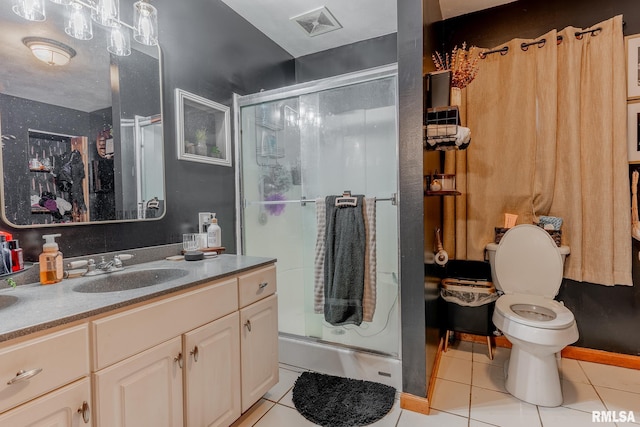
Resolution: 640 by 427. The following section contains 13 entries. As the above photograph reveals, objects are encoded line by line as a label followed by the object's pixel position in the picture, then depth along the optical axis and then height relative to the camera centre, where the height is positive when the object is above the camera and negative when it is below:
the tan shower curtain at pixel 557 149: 2.00 +0.38
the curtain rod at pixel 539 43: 2.05 +1.13
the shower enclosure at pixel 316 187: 2.01 +0.15
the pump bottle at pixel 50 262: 1.20 -0.20
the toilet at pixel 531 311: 1.67 -0.63
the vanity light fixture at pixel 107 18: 1.27 +0.89
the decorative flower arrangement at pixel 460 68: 1.90 +0.85
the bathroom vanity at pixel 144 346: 0.82 -0.46
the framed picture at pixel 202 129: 1.88 +0.52
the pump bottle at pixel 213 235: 1.91 -0.16
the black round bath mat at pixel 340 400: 1.62 -1.09
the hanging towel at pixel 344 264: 1.97 -0.37
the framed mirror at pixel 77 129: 1.22 +0.37
